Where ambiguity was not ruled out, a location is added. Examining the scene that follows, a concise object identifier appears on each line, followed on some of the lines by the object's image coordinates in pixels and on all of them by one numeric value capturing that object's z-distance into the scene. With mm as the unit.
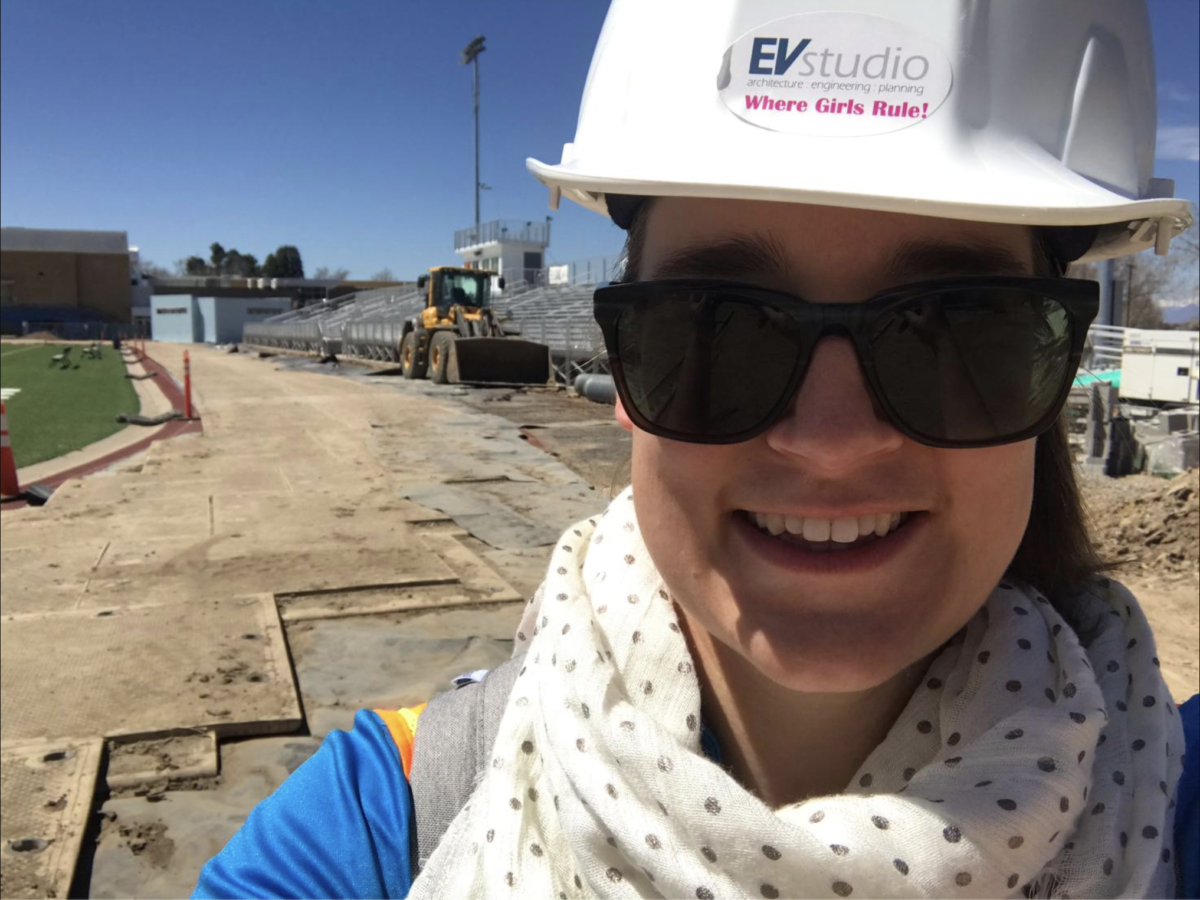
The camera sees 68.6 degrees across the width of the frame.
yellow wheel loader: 22453
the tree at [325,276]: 101500
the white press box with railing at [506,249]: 49844
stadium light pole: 47528
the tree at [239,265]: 118062
